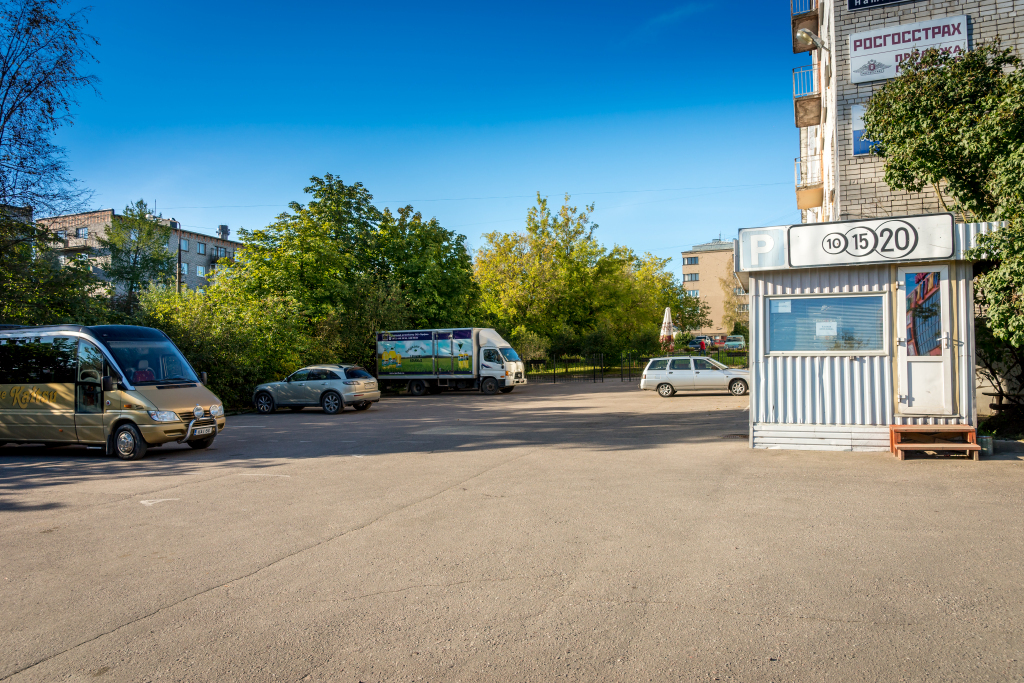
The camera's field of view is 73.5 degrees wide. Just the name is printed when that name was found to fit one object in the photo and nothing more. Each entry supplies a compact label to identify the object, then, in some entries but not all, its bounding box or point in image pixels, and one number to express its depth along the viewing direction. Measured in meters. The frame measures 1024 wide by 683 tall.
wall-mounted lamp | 15.60
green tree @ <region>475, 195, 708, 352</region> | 45.19
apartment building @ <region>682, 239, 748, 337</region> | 102.31
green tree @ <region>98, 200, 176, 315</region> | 59.31
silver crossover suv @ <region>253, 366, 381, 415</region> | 22.75
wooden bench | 9.45
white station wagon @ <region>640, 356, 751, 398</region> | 25.20
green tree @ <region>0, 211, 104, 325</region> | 19.02
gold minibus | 12.23
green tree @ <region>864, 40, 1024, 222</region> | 10.14
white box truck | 31.61
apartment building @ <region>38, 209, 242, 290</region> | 63.16
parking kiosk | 10.16
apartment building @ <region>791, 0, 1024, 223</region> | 16.55
